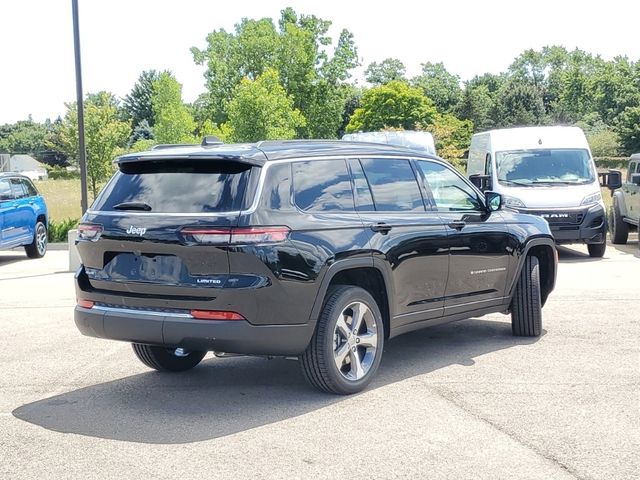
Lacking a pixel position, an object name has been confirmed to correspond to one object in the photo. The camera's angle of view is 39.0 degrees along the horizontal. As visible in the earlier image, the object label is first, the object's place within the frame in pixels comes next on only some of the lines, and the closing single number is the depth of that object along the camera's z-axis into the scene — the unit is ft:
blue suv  57.82
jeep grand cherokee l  18.86
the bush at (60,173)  338.54
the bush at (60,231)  73.97
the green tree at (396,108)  287.69
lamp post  59.88
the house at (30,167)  370.28
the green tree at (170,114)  209.97
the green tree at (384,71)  427.74
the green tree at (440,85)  372.38
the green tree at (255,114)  193.67
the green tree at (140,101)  360.89
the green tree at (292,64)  243.81
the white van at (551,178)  53.62
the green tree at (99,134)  150.82
